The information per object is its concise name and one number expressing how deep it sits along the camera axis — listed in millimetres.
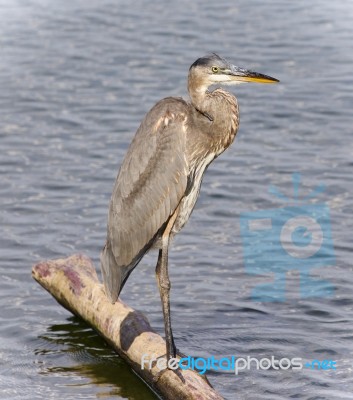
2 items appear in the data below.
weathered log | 16234
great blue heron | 17453
